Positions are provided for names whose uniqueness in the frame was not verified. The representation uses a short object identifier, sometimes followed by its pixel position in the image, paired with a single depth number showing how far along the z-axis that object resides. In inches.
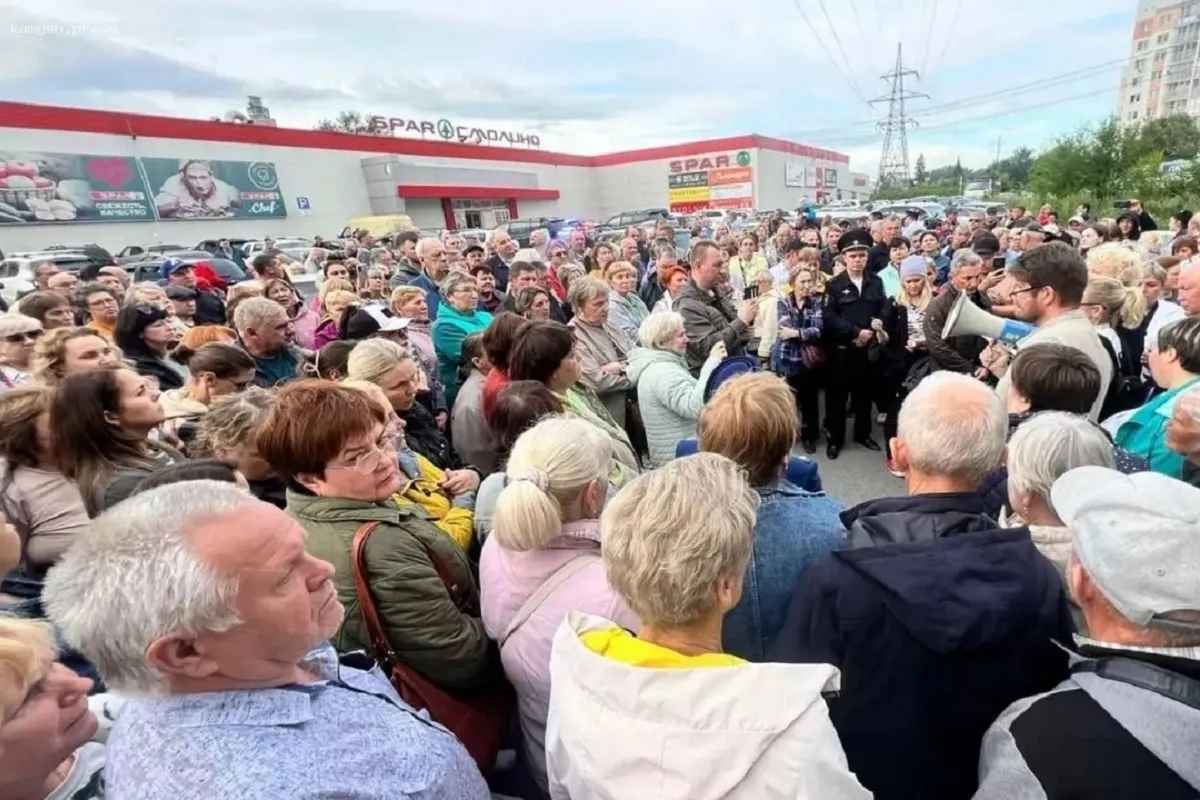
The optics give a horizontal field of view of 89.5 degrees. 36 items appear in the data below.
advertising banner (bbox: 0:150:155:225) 868.0
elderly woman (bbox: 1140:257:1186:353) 155.9
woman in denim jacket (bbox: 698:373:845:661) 70.2
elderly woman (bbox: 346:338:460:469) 113.7
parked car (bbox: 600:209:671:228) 1200.2
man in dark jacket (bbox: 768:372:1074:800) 54.4
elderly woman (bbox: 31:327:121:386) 126.2
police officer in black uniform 209.3
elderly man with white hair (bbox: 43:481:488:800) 41.4
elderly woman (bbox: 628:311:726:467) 140.1
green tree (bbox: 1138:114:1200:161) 1242.7
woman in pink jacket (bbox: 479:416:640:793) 65.7
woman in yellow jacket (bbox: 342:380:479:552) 92.2
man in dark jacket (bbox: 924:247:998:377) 182.5
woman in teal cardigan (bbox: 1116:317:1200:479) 93.0
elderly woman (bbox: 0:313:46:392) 156.7
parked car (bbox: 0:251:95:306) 514.0
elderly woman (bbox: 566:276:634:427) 170.1
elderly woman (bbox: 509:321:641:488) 122.0
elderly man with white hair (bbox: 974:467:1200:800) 39.5
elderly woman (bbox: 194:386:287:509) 88.2
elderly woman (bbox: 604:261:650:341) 210.5
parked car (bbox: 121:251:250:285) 573.0
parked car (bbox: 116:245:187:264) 734.3
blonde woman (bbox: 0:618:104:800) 40.7
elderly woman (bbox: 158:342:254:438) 118.6
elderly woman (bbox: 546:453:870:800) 41.9
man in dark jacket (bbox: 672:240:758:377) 195.6
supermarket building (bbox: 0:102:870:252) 901.8
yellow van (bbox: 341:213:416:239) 1046.7
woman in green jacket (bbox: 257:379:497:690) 68.3
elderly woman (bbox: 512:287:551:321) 195.8
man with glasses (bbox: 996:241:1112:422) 116.8
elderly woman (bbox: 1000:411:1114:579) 68.0
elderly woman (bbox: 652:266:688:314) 223.1
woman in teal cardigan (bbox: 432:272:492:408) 194.4
